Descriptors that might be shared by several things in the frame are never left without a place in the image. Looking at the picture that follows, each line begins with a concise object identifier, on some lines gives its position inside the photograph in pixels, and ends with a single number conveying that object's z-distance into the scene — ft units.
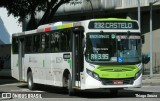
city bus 61.21
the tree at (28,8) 129.29
